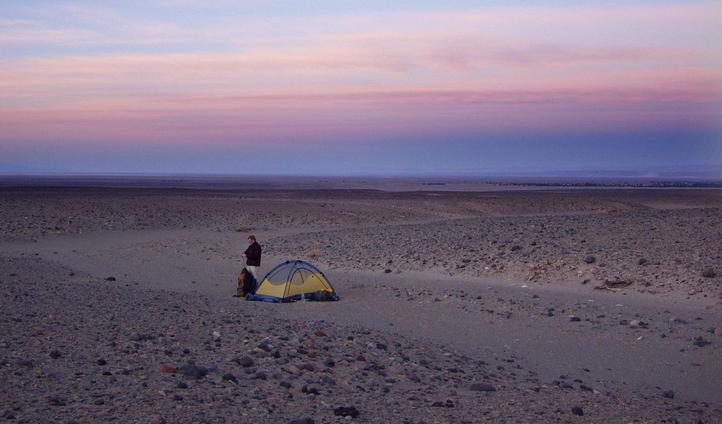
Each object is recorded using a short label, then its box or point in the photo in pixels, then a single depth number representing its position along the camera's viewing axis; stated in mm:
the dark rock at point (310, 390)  9977
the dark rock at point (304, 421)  8638
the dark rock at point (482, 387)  10781
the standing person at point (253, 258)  20672
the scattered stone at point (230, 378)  10231
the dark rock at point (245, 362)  11031
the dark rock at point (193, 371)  10258
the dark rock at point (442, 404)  9741
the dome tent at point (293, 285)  19594
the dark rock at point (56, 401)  8797
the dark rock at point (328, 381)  10516
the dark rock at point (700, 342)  15196
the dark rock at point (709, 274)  20578
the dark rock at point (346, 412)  9094
